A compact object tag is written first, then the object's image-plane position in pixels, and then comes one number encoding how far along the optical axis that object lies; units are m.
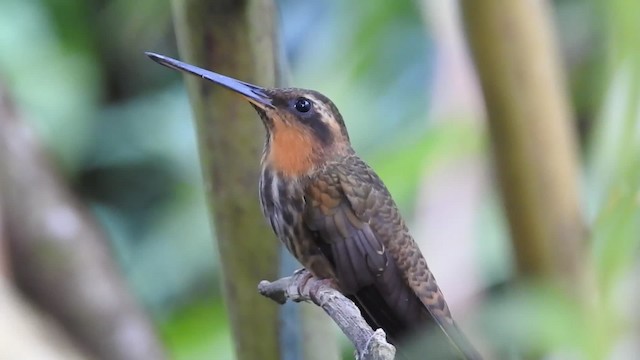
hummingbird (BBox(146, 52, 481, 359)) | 2.36
